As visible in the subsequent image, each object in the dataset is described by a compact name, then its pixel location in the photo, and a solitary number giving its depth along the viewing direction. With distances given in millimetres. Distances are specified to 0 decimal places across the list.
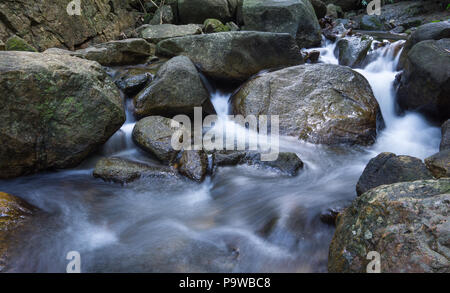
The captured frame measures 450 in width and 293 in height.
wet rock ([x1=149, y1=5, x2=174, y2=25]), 9779
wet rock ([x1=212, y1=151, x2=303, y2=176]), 3754
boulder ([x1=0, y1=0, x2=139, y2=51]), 5494
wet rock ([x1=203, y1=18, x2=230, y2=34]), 8570
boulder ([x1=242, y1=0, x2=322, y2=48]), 7742
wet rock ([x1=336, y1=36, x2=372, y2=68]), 6910
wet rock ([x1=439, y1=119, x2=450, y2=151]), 3529
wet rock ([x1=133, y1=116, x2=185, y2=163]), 3870
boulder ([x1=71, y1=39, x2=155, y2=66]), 5770
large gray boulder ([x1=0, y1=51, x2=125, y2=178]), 3182
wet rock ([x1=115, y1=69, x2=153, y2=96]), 5016
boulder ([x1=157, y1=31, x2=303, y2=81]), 5531
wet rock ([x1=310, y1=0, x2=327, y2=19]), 11625
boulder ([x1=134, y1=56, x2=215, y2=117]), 4633
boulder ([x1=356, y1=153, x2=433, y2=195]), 2545
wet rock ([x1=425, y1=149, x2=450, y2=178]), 2594
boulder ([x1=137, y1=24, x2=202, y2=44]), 7449
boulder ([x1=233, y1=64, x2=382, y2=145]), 4388
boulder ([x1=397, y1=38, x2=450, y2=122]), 4160
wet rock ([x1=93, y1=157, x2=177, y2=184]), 3557
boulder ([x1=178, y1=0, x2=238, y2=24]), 9641
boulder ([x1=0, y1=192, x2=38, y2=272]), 2299
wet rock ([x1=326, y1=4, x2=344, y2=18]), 14310
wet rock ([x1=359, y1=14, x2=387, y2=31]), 11812
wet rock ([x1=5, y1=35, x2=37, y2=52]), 4680
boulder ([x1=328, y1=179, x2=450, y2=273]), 1518
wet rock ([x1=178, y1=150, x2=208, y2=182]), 3627
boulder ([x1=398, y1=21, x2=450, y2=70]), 5023
